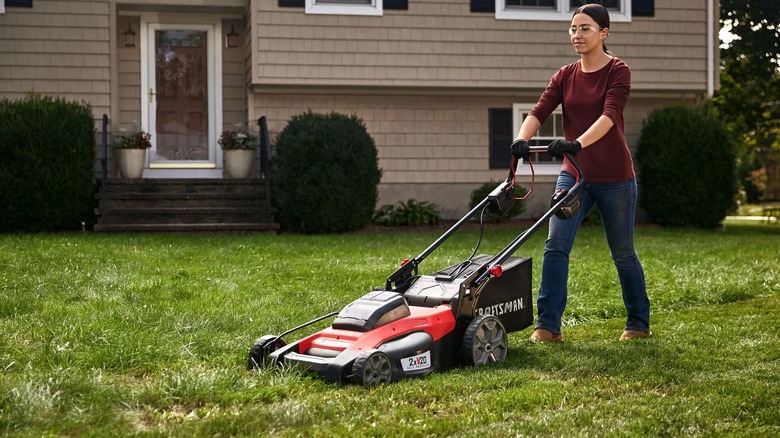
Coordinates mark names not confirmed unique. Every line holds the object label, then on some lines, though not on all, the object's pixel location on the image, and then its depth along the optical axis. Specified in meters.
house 14.89
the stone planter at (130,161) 14.70
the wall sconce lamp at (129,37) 15.52
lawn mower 4.71
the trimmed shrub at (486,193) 15.39
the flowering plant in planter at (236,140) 15.06
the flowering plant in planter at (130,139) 14.70
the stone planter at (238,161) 15.05
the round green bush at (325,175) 13.59
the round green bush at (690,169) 15.63
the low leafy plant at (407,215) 15.42
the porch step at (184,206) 13.56
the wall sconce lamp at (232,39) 15.82
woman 5.79
